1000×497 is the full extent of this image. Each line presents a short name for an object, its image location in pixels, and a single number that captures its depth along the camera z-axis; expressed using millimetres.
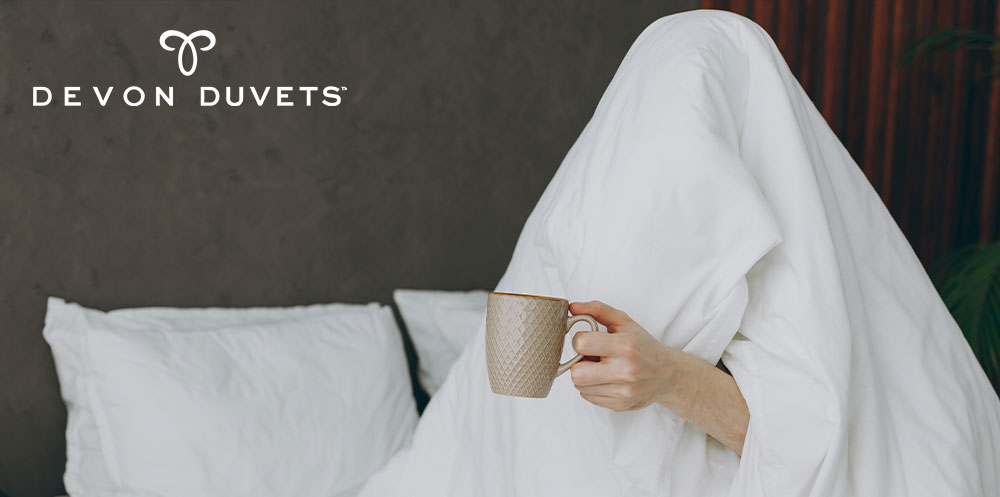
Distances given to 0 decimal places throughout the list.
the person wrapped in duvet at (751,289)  918
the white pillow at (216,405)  1489
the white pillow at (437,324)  1938
